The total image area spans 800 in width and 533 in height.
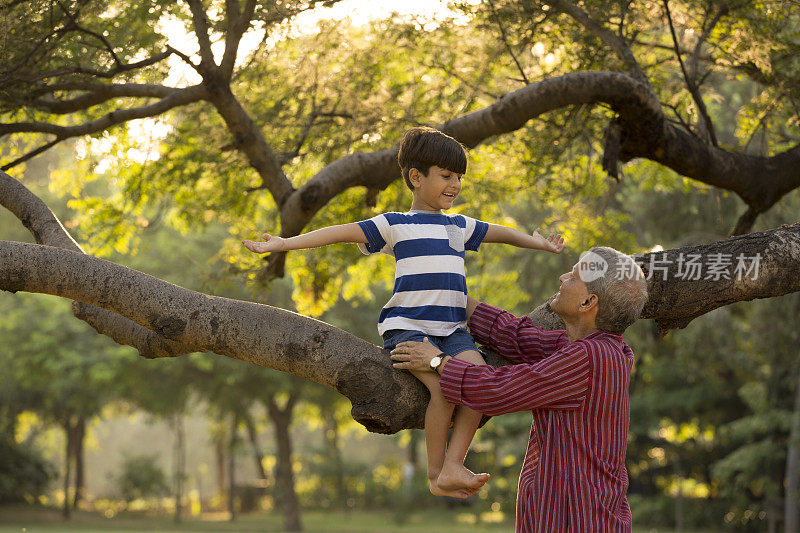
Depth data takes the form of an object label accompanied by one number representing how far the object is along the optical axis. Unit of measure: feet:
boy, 11.10
